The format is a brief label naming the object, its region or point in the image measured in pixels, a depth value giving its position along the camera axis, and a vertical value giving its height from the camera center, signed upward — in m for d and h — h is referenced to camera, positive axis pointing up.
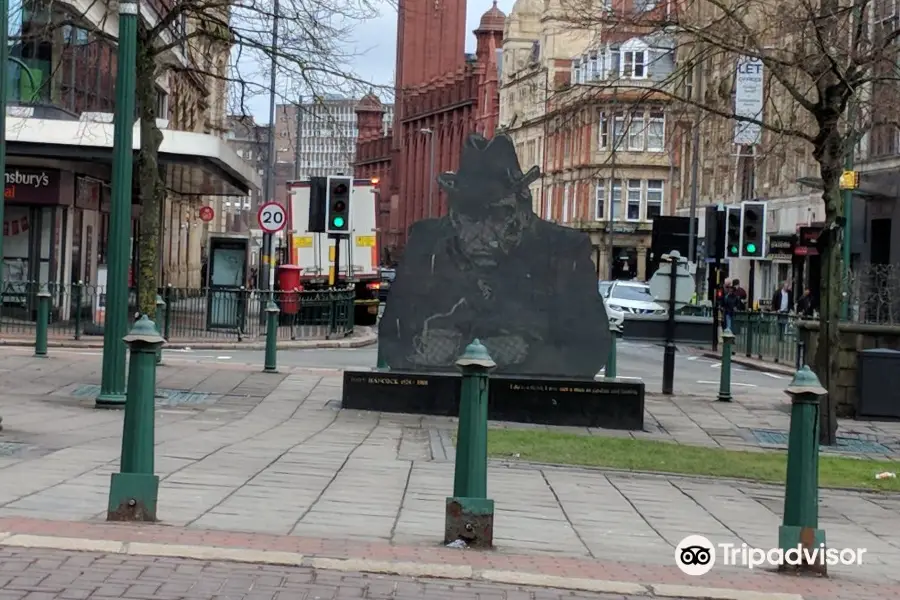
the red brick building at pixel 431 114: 120.00 +14.50
